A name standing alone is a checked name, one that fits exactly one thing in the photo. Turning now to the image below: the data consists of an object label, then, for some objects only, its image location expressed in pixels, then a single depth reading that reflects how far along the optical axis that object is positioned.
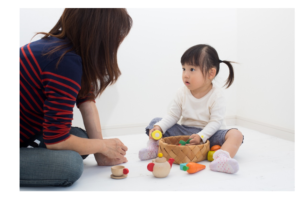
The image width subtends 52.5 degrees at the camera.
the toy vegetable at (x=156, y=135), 1.33
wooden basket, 1.17
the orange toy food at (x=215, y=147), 1.26
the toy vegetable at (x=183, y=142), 1.28
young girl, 1.29
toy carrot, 1.06
